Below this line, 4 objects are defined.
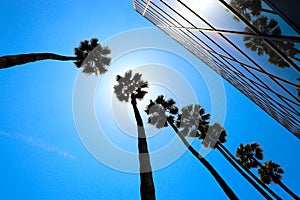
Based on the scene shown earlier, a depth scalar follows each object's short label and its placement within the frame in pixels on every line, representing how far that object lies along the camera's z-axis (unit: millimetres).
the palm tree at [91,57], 18789
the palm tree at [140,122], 8859
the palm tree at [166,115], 22609
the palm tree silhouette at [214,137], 21522
